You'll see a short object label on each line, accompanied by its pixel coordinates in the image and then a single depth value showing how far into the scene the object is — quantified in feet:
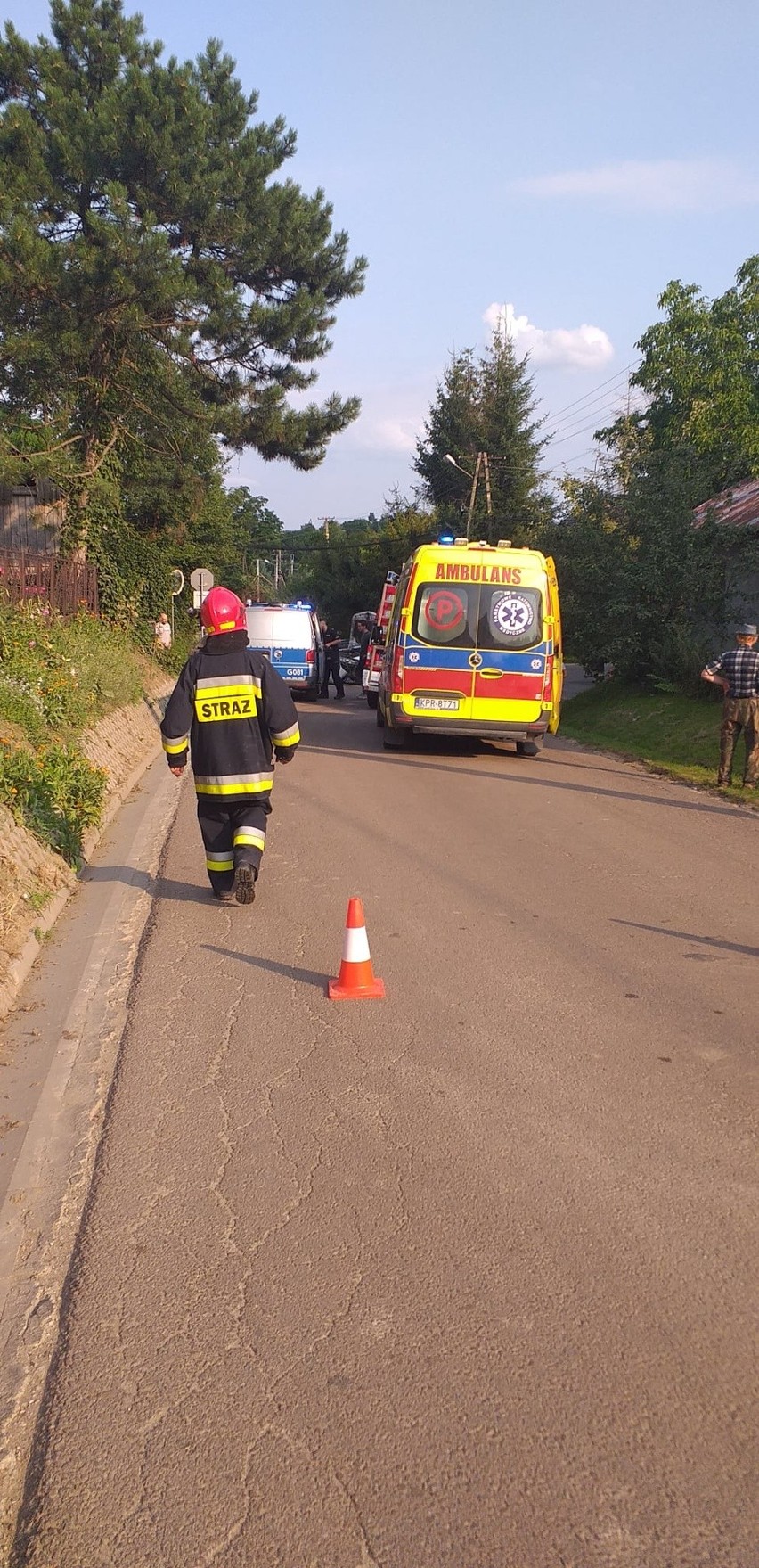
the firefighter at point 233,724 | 24.31
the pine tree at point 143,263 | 69.97
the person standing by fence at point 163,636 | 95.04
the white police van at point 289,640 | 86.33
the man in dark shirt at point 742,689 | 42.78
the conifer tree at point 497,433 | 157.69
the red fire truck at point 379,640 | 66.74
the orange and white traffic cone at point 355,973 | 19.16
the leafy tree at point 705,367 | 92.32
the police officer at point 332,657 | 96.73
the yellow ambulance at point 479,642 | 49.29
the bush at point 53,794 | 27.04
